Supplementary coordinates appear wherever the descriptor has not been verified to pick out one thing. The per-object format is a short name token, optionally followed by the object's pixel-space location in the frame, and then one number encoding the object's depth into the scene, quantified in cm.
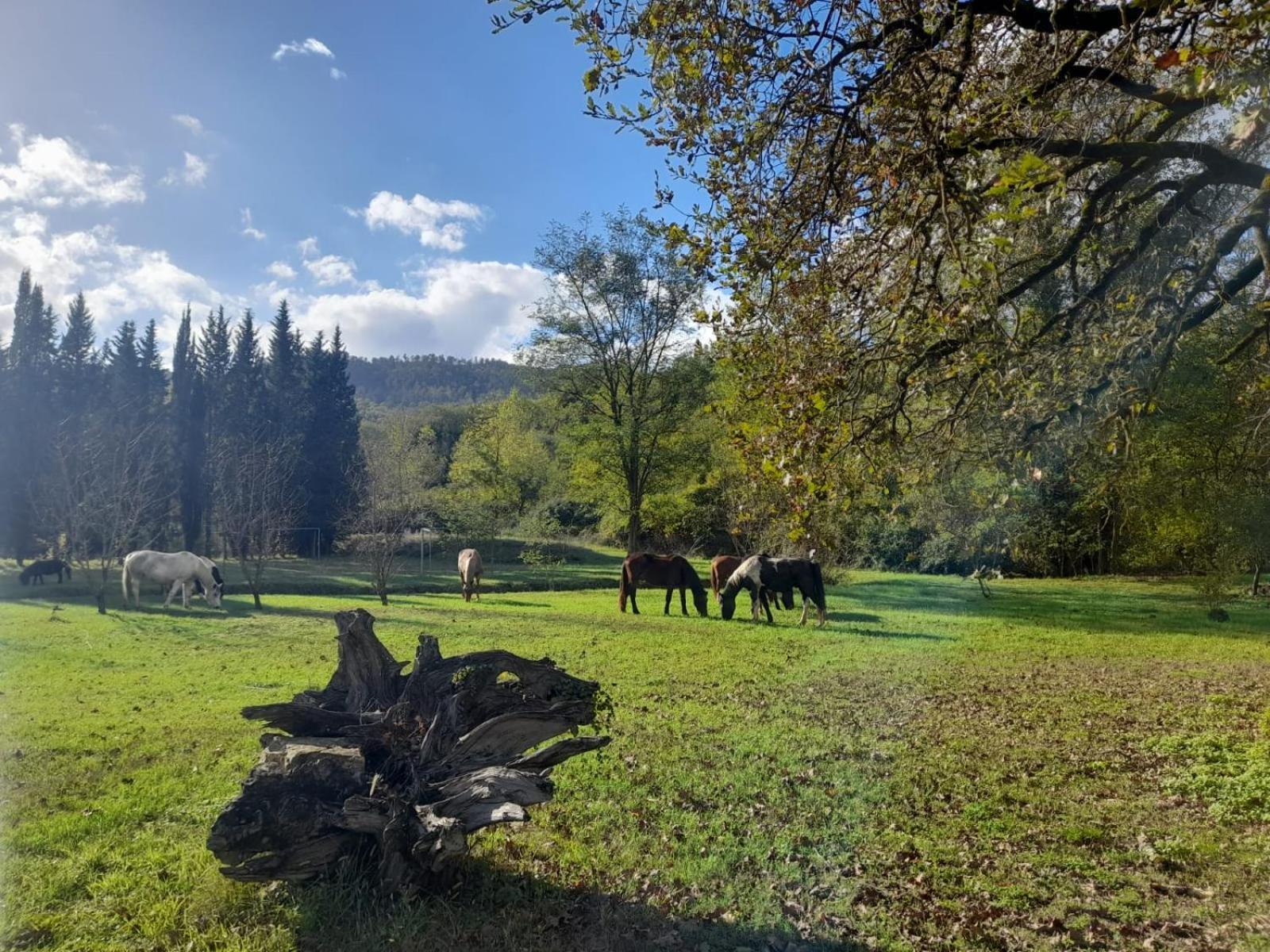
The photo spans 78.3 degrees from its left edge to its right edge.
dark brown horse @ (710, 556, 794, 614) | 2236
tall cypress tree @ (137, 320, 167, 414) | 4397
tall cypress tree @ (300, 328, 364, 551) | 4762
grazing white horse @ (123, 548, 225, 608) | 2188
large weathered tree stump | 403
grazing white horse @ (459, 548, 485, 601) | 2575
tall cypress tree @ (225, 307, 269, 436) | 4666
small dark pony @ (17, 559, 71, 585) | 2617
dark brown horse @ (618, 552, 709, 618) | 2086
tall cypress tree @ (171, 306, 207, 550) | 4352
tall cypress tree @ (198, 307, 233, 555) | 4372
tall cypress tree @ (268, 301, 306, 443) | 4934
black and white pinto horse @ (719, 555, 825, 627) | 1827
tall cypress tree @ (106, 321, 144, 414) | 3862
